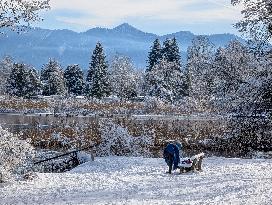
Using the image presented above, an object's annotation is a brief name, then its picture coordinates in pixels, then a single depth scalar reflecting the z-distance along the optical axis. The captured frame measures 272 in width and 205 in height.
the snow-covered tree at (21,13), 14.04
